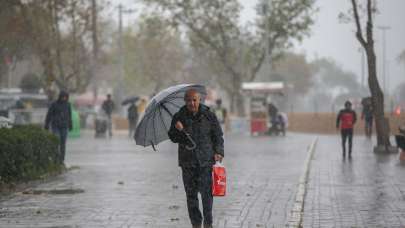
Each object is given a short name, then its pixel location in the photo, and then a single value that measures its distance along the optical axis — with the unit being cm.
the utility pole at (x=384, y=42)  12144
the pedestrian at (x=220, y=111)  4638
